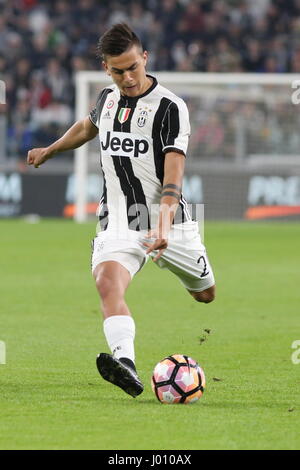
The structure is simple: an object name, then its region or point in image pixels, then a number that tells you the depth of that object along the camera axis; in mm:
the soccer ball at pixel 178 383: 12477
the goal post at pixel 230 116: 42156
